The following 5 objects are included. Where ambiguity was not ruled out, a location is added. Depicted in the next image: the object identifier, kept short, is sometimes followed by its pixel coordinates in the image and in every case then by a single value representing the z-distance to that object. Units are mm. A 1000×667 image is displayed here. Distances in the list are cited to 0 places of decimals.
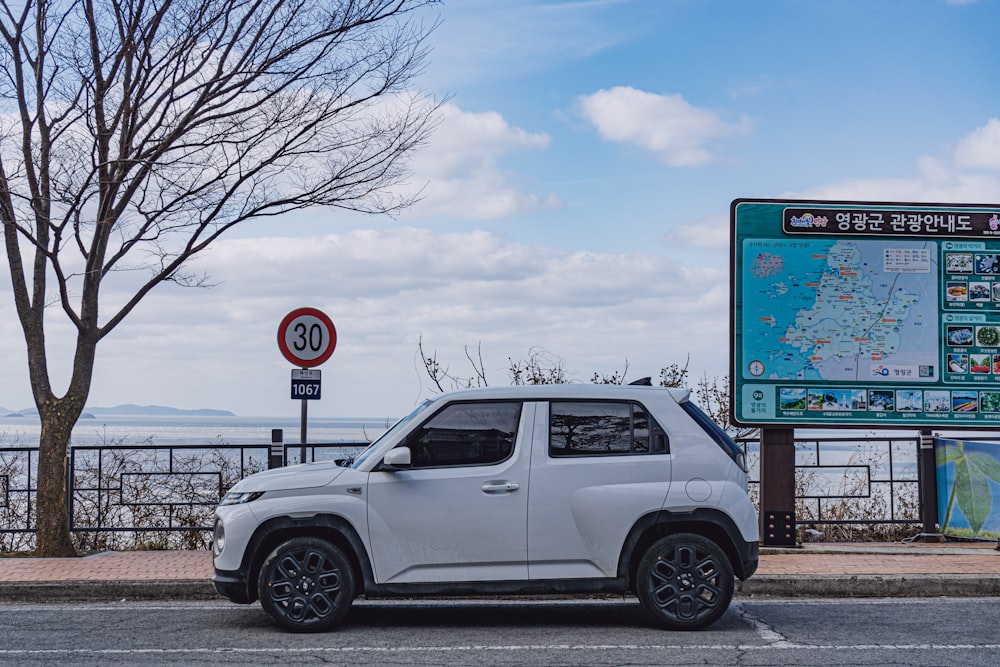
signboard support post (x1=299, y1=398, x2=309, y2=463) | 12391
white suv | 7957
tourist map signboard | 12367
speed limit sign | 12477
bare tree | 12320
